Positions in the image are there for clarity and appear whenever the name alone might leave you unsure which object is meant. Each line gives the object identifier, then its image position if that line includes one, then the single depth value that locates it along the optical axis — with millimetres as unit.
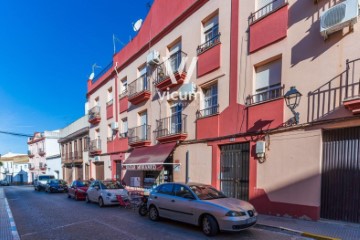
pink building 7227
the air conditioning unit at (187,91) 12416
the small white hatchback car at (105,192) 12281
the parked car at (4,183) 51288
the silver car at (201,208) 6543
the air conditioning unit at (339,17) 6582
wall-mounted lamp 8008
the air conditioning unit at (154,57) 15219
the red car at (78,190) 15879
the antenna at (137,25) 18389
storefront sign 12995
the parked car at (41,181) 25972
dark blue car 22469
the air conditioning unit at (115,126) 20188
